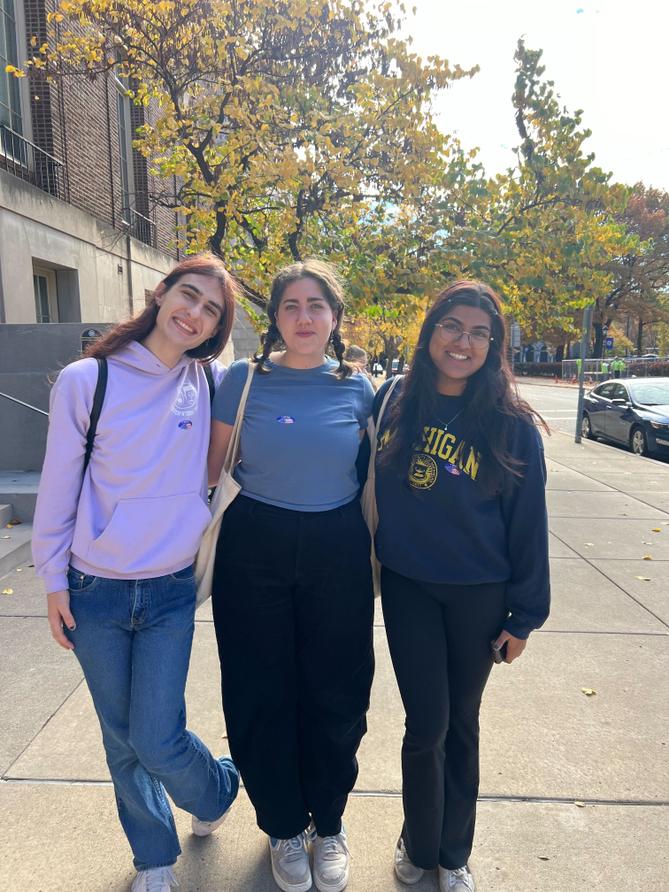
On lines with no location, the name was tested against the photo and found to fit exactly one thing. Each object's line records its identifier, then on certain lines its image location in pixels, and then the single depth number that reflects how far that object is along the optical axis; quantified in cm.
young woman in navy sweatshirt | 207
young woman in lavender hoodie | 194
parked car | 1271
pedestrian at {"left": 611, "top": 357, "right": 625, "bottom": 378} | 3775
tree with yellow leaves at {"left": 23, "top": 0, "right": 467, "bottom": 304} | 655
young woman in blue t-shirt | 211
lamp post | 1145
